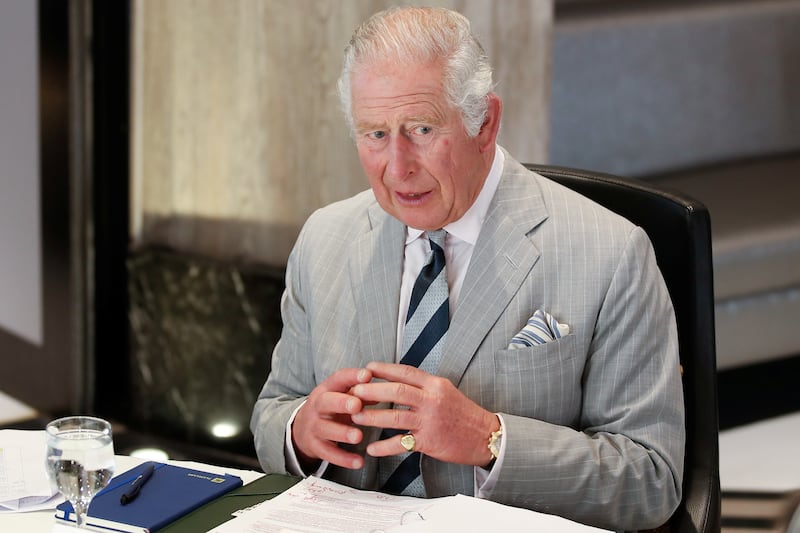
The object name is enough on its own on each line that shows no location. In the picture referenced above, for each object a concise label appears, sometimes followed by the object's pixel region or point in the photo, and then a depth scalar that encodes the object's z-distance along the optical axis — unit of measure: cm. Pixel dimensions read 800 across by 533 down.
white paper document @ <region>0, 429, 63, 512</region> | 371
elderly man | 377
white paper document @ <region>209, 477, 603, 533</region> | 361
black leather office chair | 388
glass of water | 358
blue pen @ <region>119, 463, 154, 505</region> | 367
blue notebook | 364
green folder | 364
